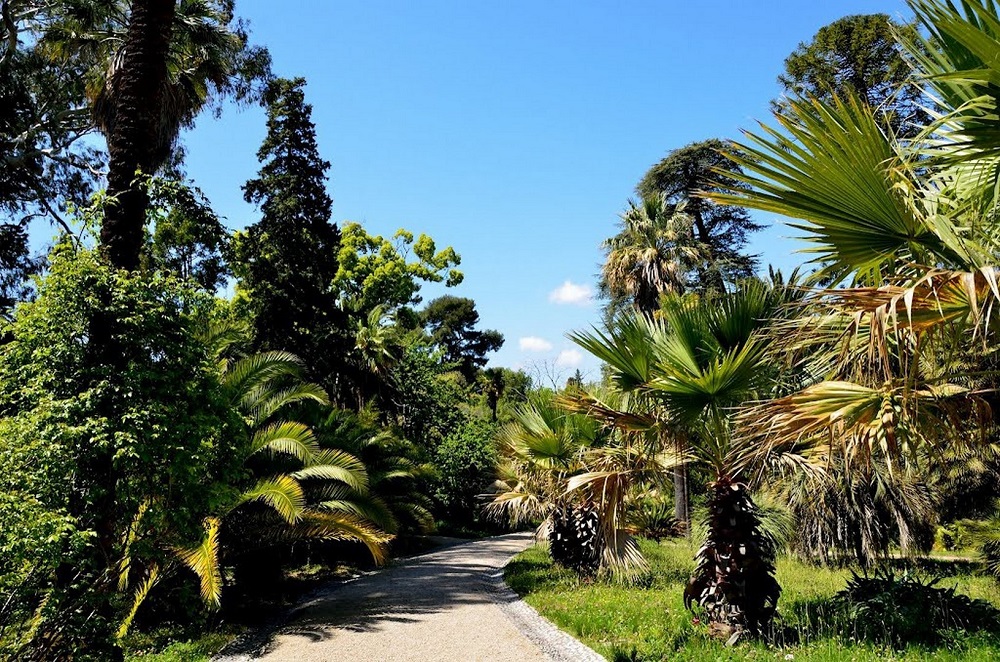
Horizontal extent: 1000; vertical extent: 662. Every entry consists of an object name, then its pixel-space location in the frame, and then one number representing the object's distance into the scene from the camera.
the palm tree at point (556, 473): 11.49
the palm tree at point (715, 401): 6.30
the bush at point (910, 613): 6.42
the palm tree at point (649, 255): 21.86
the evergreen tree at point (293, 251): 17.95
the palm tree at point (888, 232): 3.33
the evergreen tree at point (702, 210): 28.58
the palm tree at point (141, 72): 7.34
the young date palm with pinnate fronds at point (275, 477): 9.63
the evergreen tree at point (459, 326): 56.38
